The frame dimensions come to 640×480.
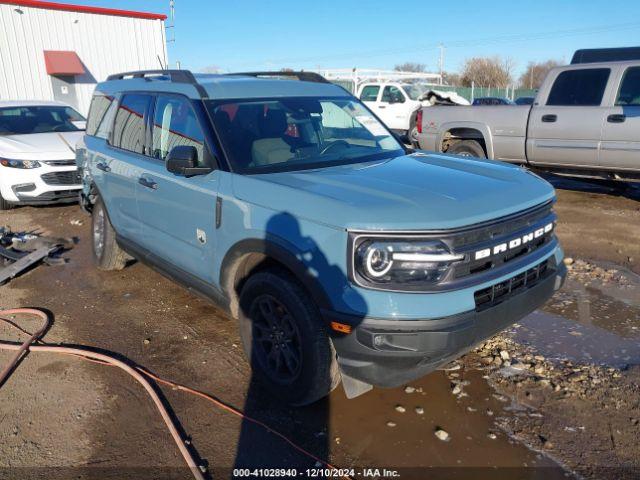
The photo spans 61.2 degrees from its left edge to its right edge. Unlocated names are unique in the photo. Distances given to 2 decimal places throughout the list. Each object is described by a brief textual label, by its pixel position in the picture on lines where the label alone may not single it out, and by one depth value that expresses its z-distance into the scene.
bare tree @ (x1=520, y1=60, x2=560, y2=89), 65.97
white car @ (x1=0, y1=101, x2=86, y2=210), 8.33
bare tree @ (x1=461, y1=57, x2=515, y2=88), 53.34
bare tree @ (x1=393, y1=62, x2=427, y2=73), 74.58
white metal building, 17.73
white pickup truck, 17.44
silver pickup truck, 7.80
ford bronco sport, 2.66
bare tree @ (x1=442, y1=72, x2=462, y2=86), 53.21
